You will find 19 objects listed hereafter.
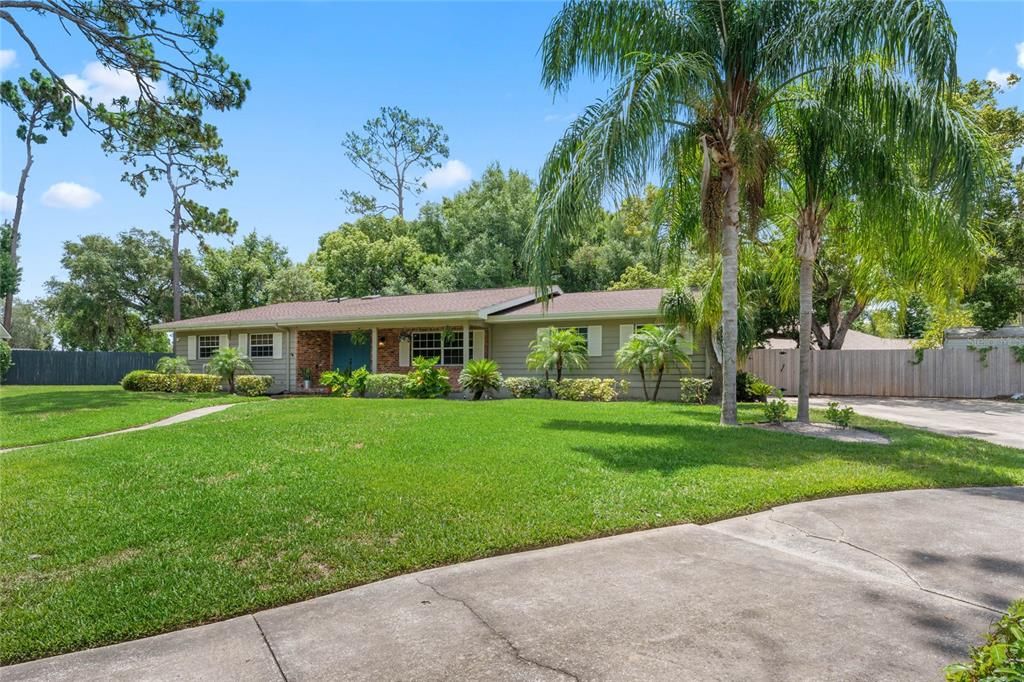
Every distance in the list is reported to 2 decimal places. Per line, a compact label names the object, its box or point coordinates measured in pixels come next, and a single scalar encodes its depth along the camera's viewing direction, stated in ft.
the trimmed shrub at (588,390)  49.80
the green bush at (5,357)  73.92
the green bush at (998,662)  5.34
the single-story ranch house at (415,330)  53.93
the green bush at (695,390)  47.80
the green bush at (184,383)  62.85
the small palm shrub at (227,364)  61.98
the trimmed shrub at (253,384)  60.59
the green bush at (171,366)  65.00
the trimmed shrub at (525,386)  52.06
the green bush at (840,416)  31.50
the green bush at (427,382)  51.57
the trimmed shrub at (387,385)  53.06
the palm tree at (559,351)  50.85
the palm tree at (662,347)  47.55
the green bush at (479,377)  50.24
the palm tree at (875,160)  25.80
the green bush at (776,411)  32.48
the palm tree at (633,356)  48.03
